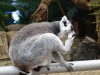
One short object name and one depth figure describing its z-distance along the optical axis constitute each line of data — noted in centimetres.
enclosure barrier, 254
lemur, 288
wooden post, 578
